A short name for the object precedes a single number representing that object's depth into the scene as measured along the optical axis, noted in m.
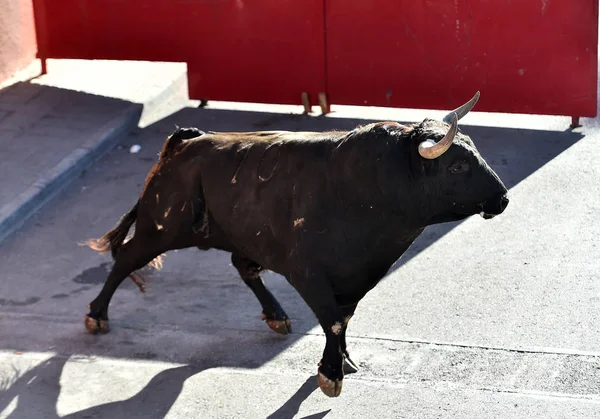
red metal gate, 9.86
